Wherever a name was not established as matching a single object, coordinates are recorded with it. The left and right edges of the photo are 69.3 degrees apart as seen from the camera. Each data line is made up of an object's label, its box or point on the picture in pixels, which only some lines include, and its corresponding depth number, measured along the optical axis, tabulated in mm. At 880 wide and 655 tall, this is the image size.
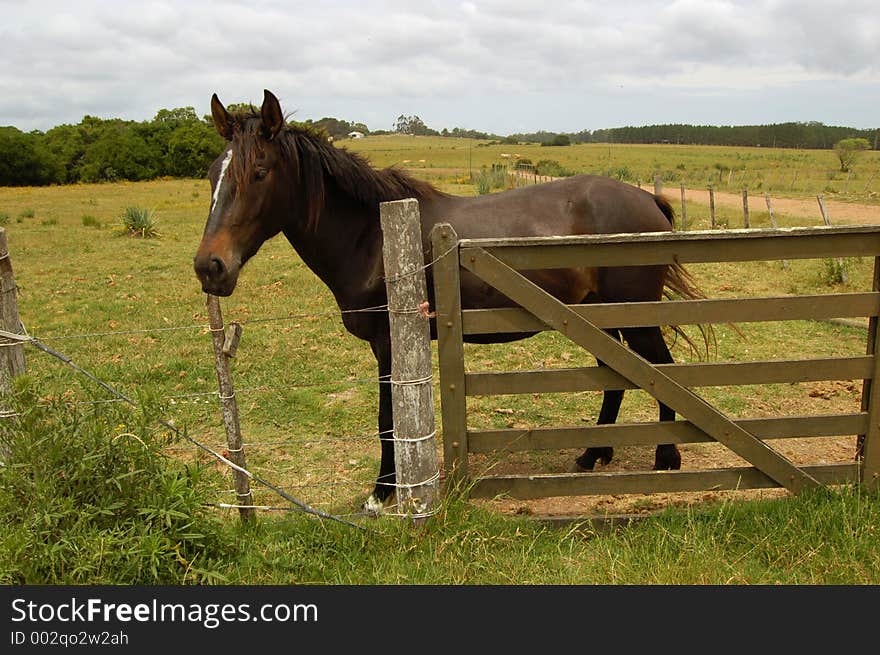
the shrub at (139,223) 18281
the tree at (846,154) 44781
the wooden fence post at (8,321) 3395
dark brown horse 3645
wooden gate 3434
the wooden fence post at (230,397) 3236
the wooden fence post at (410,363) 3316
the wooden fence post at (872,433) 3639
